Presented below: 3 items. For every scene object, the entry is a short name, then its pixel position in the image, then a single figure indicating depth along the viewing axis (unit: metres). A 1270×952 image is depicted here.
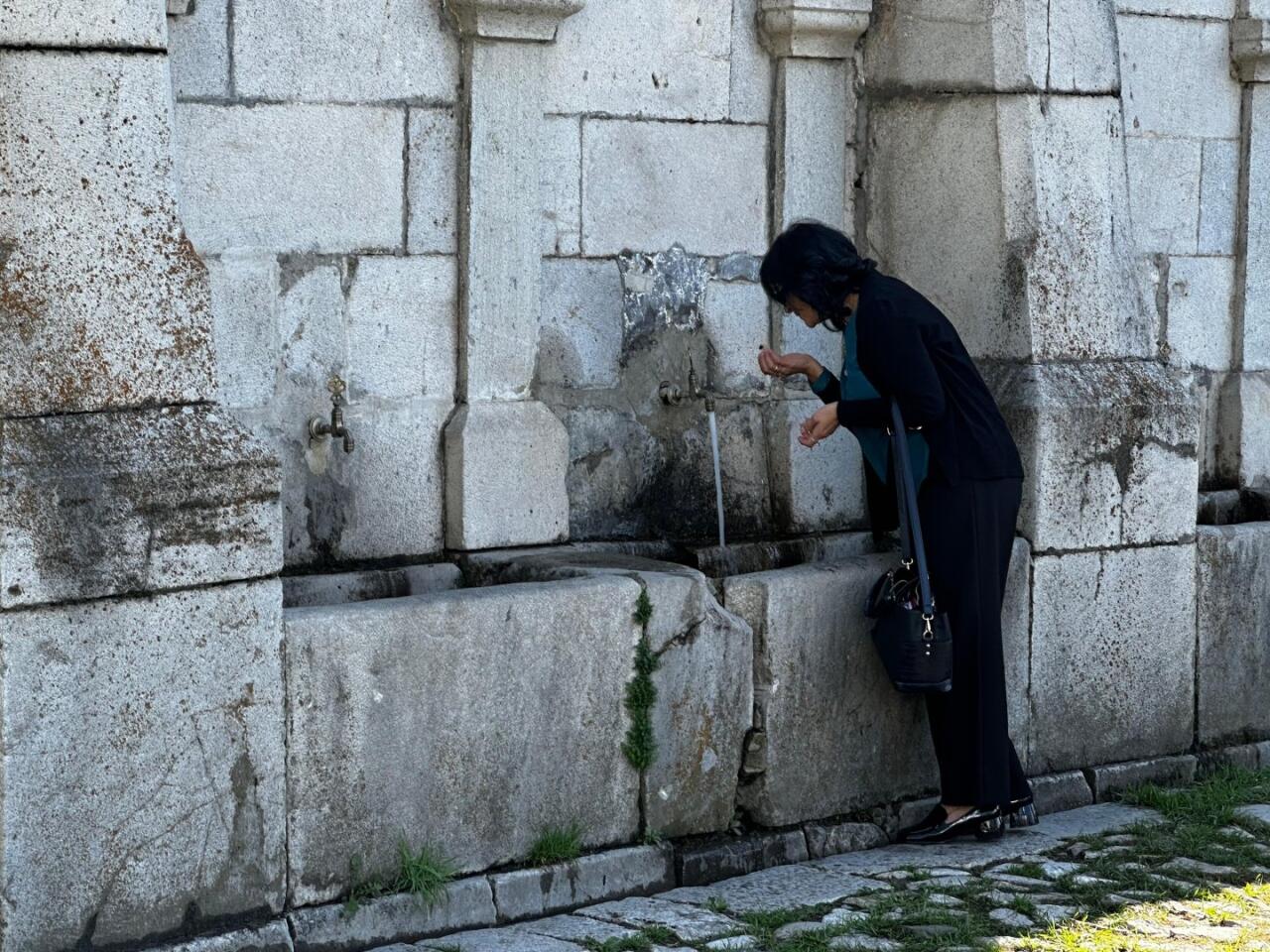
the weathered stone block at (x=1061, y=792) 6.33
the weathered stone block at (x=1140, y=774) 6.52
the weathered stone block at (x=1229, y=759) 6.80
